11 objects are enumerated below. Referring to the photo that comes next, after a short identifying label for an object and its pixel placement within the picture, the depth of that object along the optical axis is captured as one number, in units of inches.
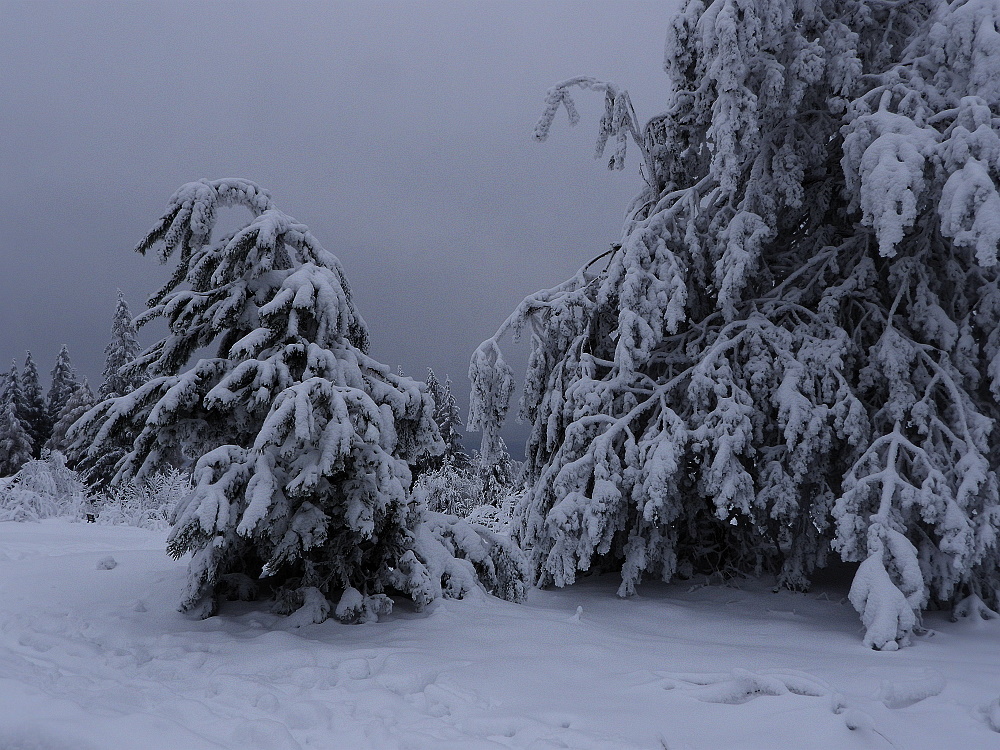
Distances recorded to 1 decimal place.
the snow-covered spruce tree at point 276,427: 194.1
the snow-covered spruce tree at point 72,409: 1082.7
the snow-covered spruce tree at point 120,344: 1128.2
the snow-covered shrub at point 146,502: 562.3
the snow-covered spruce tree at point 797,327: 213.6
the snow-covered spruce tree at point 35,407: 1384.1
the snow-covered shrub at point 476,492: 596.4
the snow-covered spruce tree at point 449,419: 1096.4
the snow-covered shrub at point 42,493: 507.8
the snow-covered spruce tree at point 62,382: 1398.9
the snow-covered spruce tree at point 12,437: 1168.8
